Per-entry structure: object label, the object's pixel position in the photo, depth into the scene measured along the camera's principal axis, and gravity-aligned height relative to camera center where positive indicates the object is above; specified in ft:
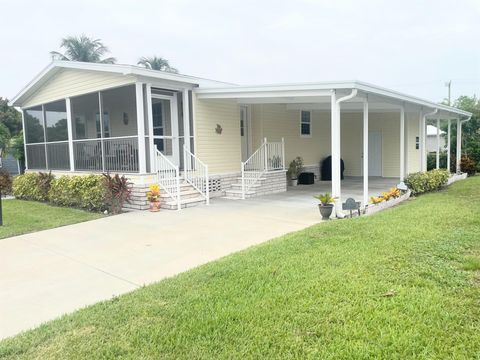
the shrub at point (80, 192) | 33.30 -3.30
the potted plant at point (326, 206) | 25.88 -3.75
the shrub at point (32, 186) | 41.57 -3.26
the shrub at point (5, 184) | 49.73 -3.43
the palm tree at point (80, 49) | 100.63 +27.45
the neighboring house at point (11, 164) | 82.99 -1.50
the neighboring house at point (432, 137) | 84.07 +2.22
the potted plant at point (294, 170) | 48.21 -2.51
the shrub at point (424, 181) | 37.24 -3.38
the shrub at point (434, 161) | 61.41 -2.28
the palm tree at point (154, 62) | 114.62 +26.69
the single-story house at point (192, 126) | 33.41 +2.94
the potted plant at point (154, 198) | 32.12 -3.66
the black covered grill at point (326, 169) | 54.13 -2.71
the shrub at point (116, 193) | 32.32 -3.17
